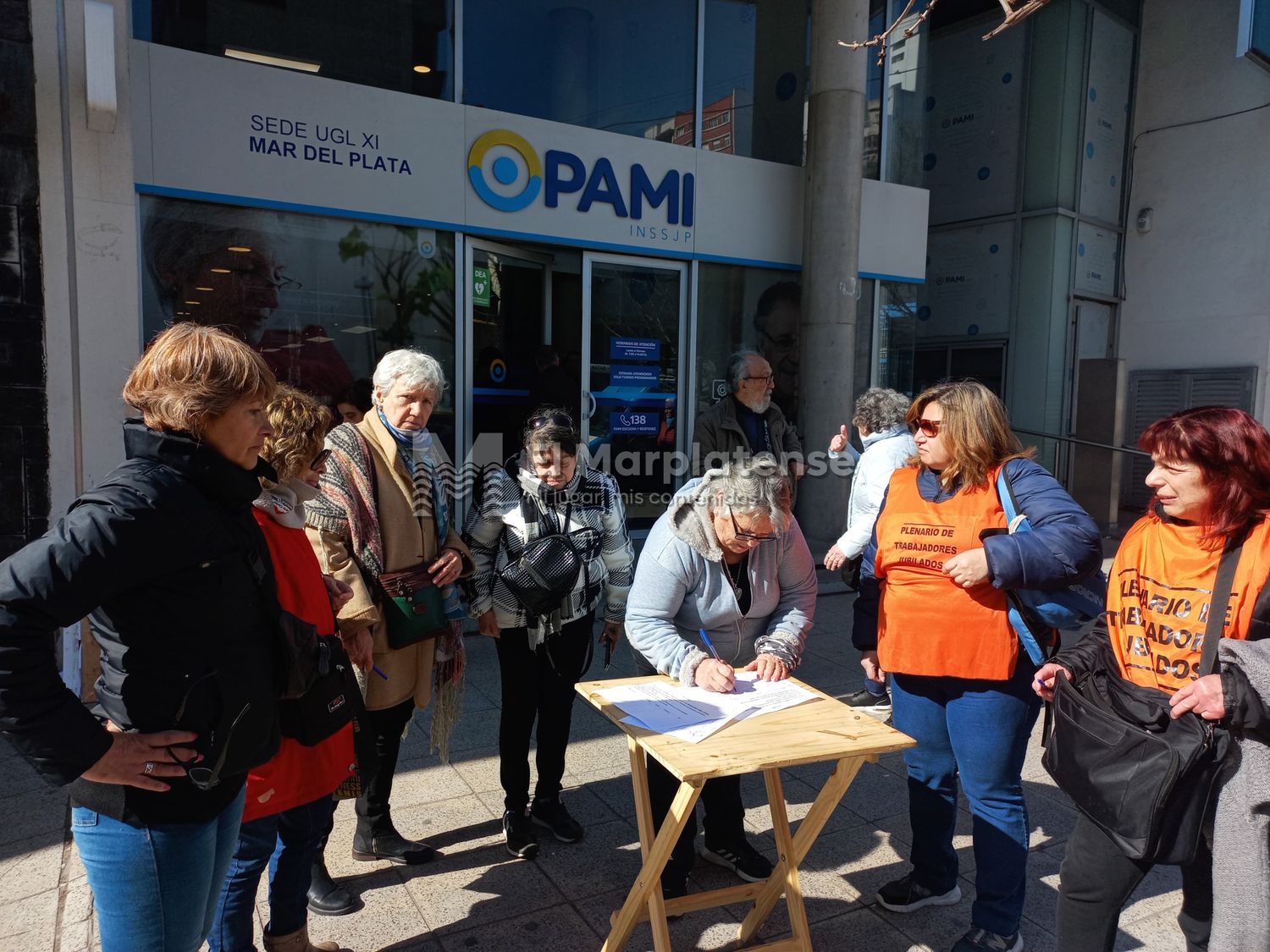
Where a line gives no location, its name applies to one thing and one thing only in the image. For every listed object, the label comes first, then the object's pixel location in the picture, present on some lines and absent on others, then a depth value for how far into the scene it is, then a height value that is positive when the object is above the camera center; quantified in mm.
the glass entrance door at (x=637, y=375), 7328 +200
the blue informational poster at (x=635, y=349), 7438 +426
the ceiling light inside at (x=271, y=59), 5753 +2256
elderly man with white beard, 6238 -182
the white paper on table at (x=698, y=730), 2180 -859
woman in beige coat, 2793 -508
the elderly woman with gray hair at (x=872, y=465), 4379 -334
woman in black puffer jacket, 1470 -474
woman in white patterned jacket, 3145 -773
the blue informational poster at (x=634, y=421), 7480 -214
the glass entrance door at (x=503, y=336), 6746 +474
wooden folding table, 2084 -899
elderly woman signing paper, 2586 -619
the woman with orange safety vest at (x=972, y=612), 2504 -630
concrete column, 7859 +1653
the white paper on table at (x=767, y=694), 2412 -856
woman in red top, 2084 -965
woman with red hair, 1967 -451
